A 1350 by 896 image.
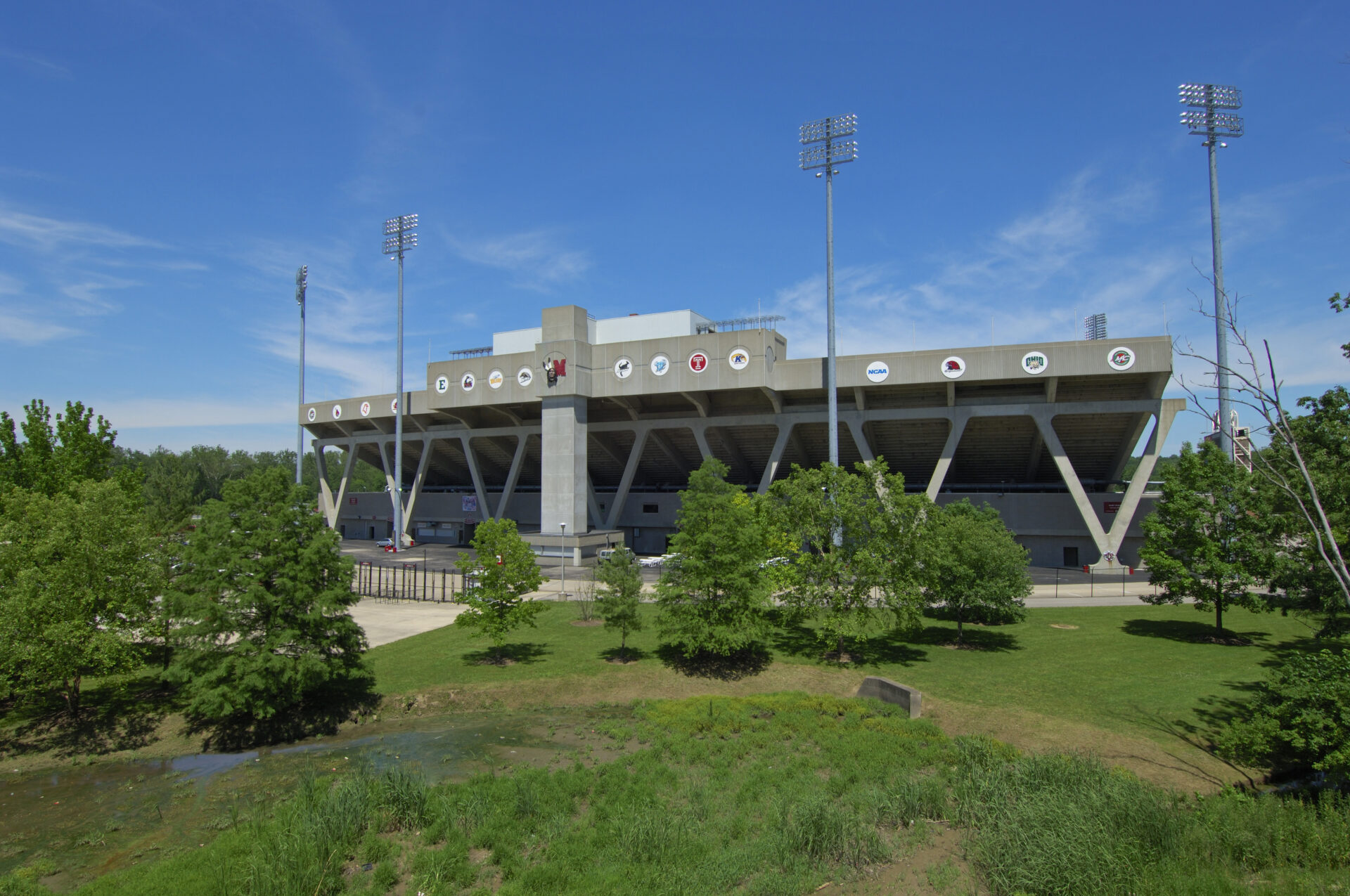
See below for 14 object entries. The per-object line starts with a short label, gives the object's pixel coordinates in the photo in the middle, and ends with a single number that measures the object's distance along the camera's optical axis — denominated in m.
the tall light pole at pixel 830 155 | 41.69
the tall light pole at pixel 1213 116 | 43.31
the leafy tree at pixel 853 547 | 23.98
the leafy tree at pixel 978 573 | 26.08
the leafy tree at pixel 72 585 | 18.00
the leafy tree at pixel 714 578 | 23.78
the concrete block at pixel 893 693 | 19.39
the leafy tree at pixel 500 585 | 25.11
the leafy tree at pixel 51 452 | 24.89
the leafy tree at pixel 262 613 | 19.03
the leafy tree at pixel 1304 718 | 11.81
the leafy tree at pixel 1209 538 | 25.66
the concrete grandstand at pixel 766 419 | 43.44
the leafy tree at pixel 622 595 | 25.09
